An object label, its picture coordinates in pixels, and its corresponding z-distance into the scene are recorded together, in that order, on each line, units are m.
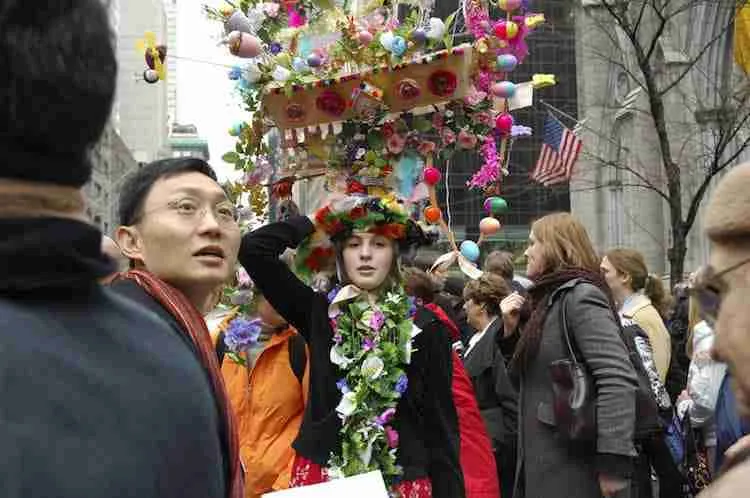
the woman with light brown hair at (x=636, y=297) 6.21
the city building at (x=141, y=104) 106.94
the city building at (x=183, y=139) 129.62
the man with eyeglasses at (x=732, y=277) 1.62
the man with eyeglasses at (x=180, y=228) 2.84
